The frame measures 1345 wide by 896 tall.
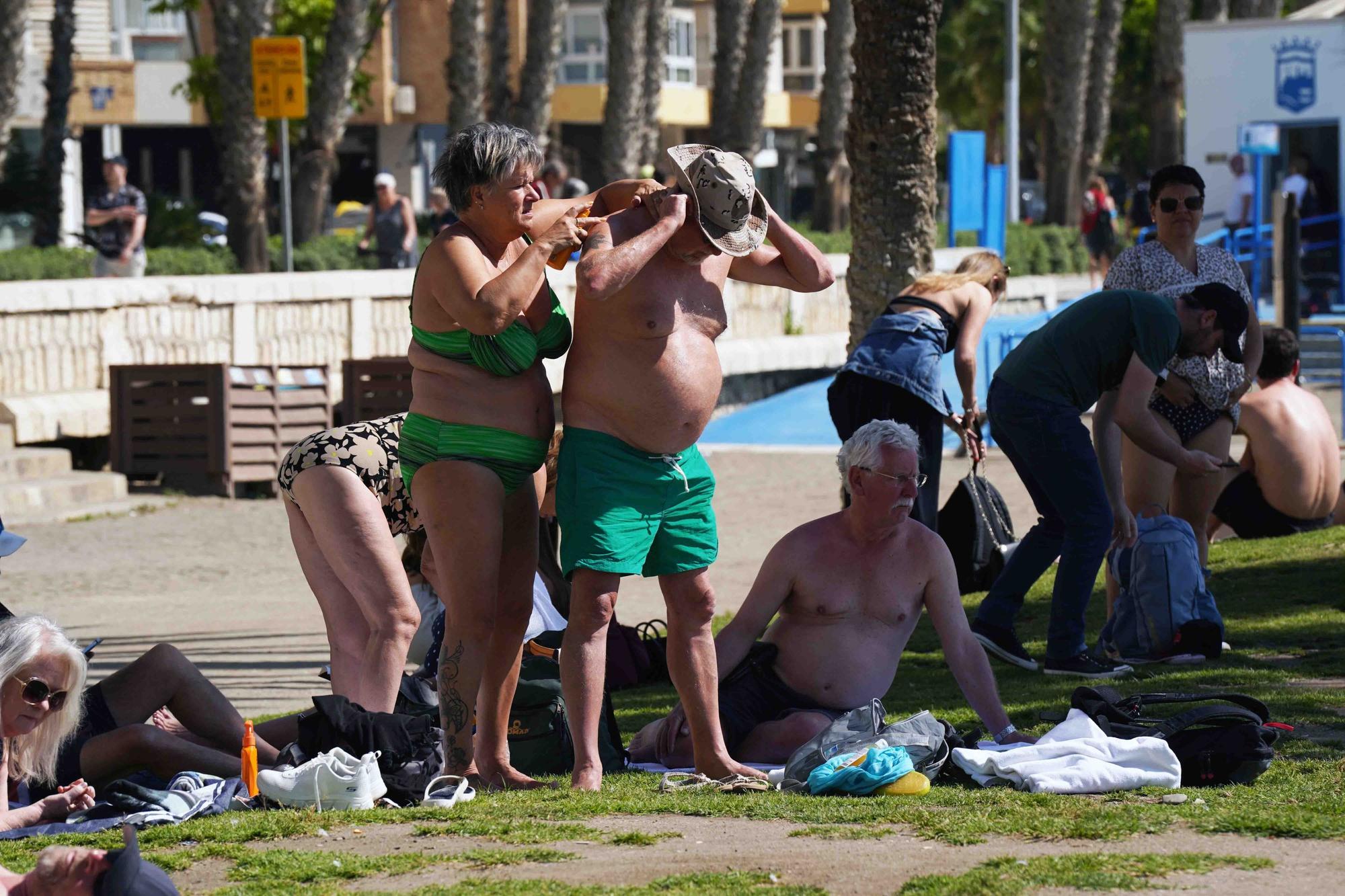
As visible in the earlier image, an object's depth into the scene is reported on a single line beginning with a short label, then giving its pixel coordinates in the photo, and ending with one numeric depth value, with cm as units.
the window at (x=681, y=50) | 10562
